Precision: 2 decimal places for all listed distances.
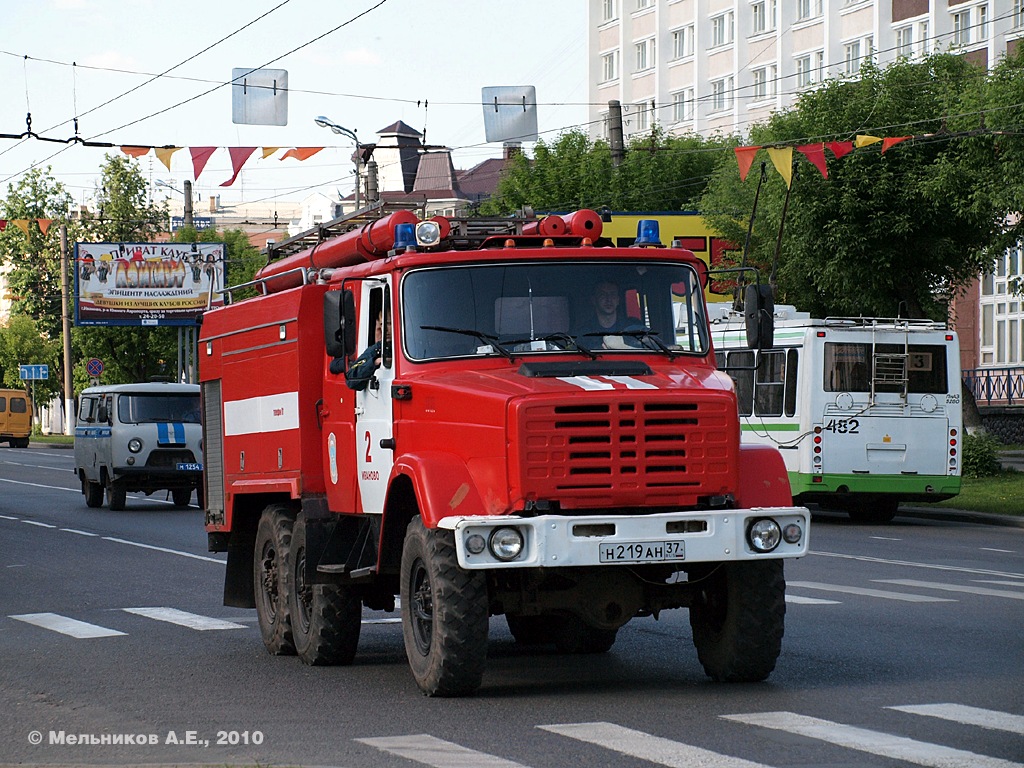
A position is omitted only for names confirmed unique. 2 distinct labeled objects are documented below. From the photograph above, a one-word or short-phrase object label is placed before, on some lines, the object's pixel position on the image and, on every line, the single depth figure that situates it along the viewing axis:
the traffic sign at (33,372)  85.56
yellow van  79.56
